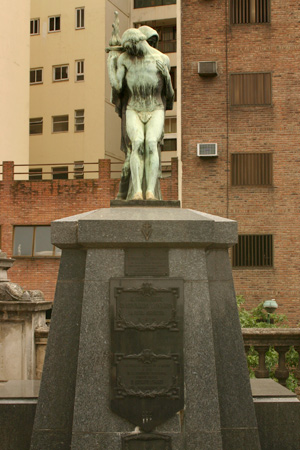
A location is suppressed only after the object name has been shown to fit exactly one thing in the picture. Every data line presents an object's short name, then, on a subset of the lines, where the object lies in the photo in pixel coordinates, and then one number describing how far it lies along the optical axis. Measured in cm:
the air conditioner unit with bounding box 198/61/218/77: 2653
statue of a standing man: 802
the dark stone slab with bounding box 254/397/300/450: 666
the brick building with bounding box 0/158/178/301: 2864
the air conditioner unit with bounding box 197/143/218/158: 2655
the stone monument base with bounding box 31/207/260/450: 610
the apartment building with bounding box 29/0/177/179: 3991
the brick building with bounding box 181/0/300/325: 2638
